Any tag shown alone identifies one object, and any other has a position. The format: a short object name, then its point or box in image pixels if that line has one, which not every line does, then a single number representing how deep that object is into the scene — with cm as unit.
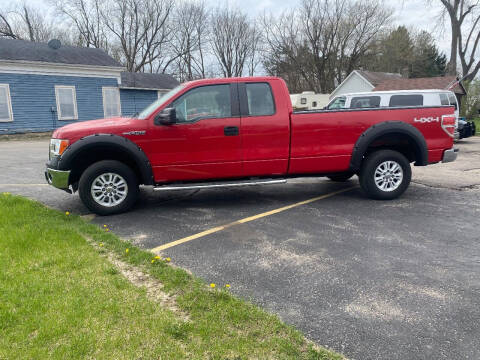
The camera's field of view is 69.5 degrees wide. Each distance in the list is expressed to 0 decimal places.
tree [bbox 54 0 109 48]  3966
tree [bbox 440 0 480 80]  2923
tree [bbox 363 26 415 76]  4518
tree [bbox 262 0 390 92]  3984
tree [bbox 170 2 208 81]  4256
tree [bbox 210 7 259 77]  4553
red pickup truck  514
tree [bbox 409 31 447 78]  4891
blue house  1956
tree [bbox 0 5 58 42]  3642
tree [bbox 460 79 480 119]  2631
